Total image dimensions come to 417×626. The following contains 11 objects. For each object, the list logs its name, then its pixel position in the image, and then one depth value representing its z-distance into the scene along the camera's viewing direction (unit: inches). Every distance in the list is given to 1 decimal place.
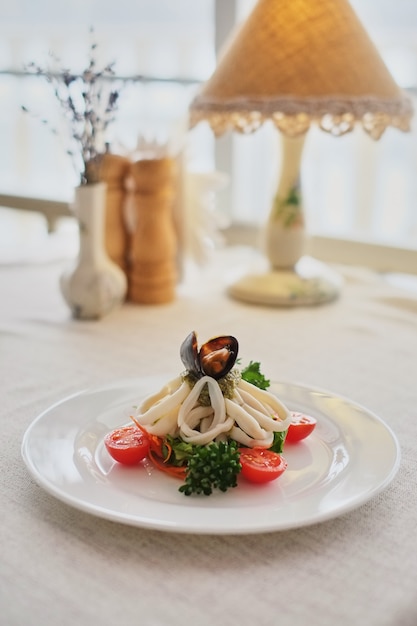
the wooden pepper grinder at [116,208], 49.3
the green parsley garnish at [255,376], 29.6
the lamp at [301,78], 43.8
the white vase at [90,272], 46.1
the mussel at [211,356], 26.0
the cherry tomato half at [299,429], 28.0
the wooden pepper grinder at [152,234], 49.1
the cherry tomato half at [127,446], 26.1
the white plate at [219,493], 22.7
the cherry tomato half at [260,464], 24.9
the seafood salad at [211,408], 25.9
